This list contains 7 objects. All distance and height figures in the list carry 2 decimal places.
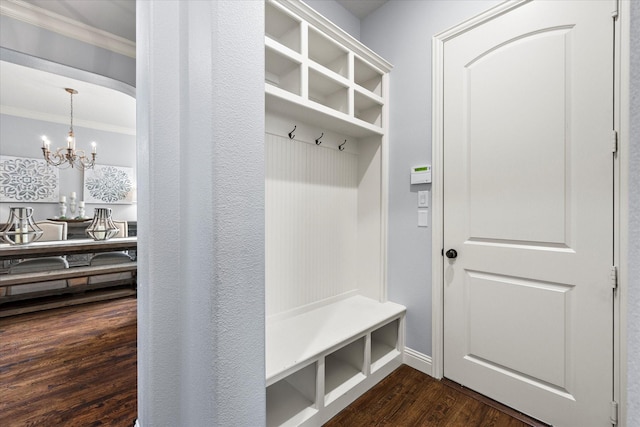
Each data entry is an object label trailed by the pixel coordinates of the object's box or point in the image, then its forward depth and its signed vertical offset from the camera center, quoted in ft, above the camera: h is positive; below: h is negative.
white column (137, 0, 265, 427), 3.50 -0.03
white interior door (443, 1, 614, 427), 4.68 +0.02
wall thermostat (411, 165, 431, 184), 6.54 +0.81
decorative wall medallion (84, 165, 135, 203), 17.72 +1.62
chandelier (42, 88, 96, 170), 13.66 +2.74
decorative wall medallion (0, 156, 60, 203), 15.44 +1.63
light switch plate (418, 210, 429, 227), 6.63 -0.17
